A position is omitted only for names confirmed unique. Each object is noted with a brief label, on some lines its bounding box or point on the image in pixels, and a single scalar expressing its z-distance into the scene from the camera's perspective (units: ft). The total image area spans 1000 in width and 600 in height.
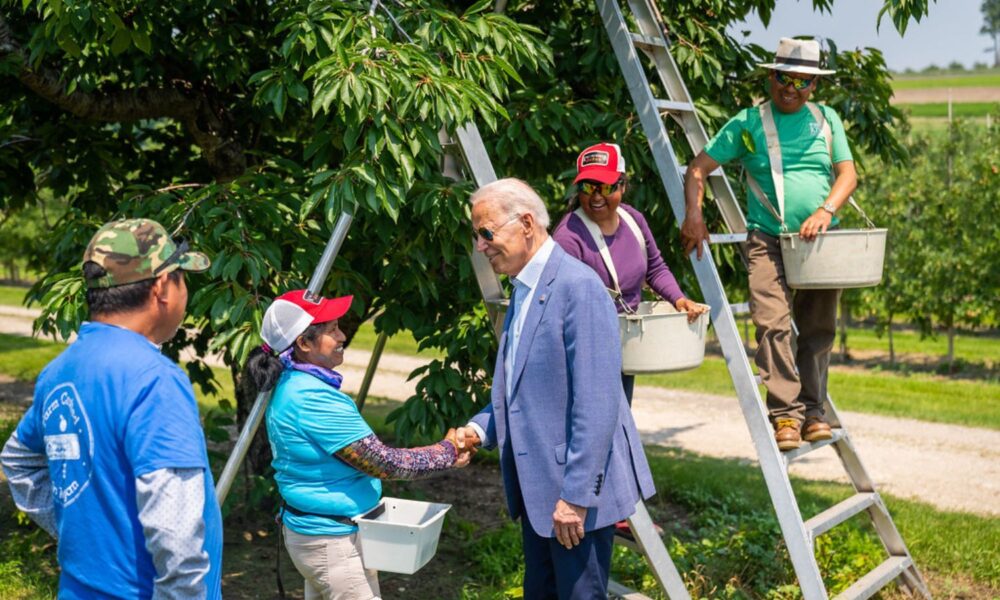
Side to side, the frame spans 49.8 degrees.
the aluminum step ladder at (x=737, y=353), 15.44
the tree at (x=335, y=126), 14.40
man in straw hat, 15.92
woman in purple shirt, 14.20
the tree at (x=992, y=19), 450.13
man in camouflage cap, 7.87
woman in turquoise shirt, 11.78
